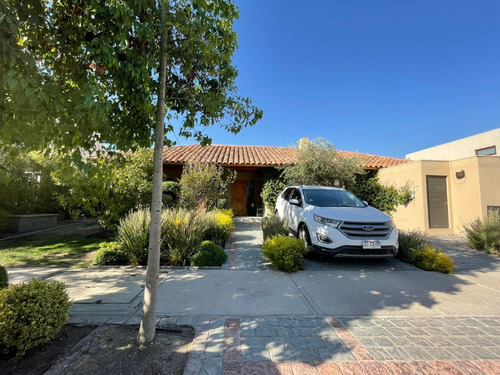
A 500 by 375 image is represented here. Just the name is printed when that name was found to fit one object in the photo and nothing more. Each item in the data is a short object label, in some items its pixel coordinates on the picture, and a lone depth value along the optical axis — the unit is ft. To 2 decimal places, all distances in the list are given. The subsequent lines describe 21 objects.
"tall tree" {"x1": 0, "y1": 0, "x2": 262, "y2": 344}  6.47
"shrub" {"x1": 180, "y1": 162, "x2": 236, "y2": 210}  32.17
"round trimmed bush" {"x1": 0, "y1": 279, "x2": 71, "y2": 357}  7.29
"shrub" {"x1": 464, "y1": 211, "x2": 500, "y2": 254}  23.04
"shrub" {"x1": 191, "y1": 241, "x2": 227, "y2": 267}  17.80
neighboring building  31.22
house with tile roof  44.67
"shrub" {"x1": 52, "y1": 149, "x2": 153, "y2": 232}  24.09
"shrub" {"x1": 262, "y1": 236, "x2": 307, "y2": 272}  16.65
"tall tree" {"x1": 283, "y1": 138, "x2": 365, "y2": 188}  36.22
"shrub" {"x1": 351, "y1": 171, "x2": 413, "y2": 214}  37.58
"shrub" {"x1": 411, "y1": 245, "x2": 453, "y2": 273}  17.24
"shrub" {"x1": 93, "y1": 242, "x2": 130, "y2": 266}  18.13
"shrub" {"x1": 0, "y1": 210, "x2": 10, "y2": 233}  29.22
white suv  17.02
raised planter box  32.27
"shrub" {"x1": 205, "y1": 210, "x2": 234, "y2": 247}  24.26
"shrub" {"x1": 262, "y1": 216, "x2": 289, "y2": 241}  21.42
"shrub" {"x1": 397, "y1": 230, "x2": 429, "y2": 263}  19.22
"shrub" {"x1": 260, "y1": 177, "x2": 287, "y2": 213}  45.57
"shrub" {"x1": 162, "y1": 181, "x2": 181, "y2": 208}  35.63
